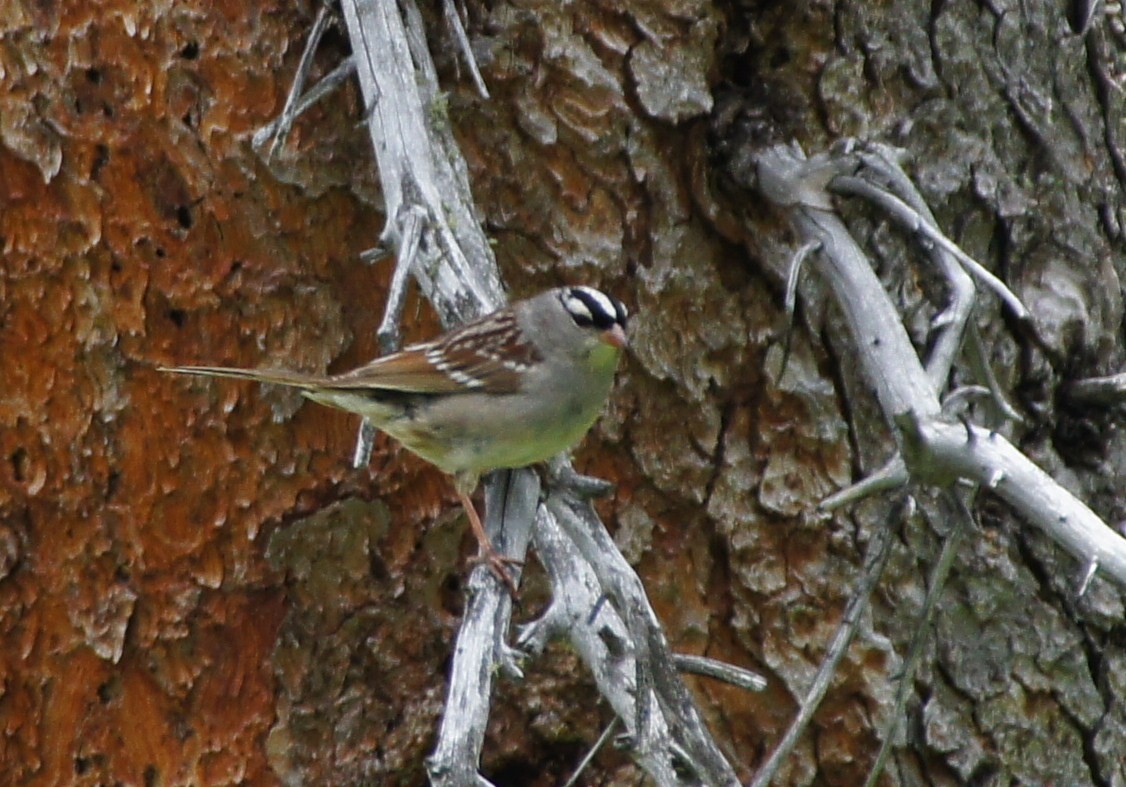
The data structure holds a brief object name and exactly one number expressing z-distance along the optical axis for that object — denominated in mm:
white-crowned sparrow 7488
